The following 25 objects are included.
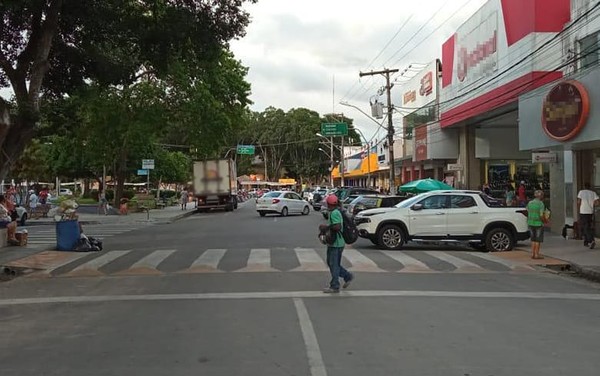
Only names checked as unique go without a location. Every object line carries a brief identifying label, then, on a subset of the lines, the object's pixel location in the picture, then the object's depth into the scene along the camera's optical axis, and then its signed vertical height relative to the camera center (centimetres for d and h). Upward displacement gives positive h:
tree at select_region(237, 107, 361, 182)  10012 +804
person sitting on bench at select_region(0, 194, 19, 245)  1736 -98
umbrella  2653 +3
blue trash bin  1731 -128
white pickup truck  1756 -112
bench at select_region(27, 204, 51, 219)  3338 -113
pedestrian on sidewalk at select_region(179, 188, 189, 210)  4769 -85
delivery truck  4372 +42
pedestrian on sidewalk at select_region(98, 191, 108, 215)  3786 -101
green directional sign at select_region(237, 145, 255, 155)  6969 +452
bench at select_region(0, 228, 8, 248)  1747 -136
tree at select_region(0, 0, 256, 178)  1464 +415
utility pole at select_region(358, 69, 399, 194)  3588 +396
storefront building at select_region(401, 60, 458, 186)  3525 +333
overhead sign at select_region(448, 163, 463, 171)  3297 +106
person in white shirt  1730 -79
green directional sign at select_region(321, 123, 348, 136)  5241 +509
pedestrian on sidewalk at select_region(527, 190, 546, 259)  1534 -87
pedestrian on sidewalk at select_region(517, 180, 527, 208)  2767 -46
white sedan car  3569 -92
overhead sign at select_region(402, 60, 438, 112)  3696 +645
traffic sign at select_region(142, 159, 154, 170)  3581 +150
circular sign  1762 +227
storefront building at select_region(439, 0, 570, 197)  2277 +454
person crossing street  1016 -90
